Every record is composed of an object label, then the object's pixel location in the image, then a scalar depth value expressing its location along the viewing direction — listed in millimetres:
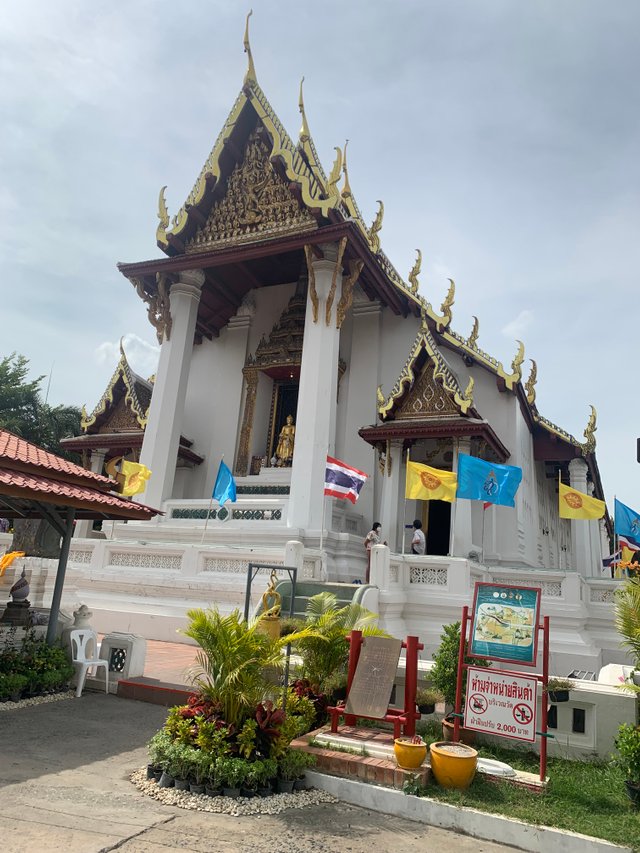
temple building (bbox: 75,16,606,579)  13984
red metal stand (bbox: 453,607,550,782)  4371
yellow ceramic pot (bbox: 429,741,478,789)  4234
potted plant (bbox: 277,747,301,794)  4293
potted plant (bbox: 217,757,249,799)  4082
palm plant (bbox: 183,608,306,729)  4500
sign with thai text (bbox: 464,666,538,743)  4554
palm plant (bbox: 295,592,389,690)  5781
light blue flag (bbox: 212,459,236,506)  12555
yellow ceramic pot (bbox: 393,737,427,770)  4336
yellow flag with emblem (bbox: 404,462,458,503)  11429
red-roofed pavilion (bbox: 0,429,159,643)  6641
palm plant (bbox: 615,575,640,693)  4723
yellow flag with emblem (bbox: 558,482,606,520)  12477
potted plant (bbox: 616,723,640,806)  4086
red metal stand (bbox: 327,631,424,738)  4805
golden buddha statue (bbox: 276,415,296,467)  17156
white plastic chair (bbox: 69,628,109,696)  6961
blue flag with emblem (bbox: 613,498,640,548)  13385
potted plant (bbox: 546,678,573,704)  4742
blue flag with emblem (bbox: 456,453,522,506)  11461
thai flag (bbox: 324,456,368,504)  11164
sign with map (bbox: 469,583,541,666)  4648
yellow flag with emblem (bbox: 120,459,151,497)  13953
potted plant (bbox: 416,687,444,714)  5152
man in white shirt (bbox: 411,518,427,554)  12789
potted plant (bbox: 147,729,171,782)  4332
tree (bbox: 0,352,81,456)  28250
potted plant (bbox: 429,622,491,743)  5281
